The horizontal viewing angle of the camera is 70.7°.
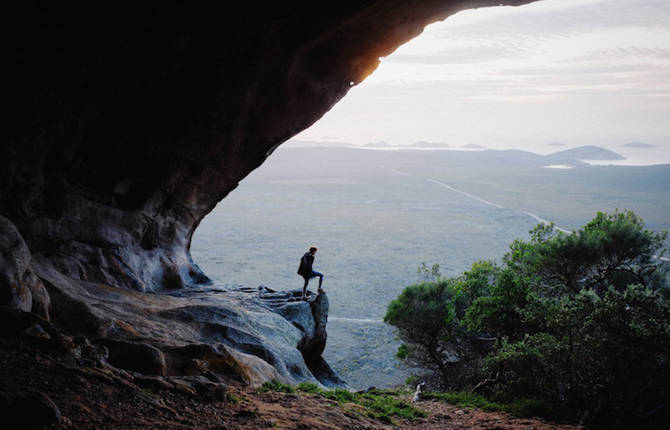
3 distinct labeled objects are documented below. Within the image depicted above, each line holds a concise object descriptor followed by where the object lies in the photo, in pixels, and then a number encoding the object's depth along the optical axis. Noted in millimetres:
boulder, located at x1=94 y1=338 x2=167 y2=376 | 7582
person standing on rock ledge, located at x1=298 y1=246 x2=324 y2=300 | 17141
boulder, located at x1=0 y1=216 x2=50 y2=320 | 7367
